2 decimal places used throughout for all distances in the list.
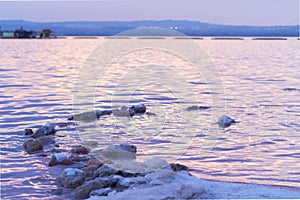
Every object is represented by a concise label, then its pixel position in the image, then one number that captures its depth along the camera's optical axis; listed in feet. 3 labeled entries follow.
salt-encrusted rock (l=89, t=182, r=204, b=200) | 24.84
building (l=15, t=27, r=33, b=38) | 573.33
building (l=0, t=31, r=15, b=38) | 556.10
